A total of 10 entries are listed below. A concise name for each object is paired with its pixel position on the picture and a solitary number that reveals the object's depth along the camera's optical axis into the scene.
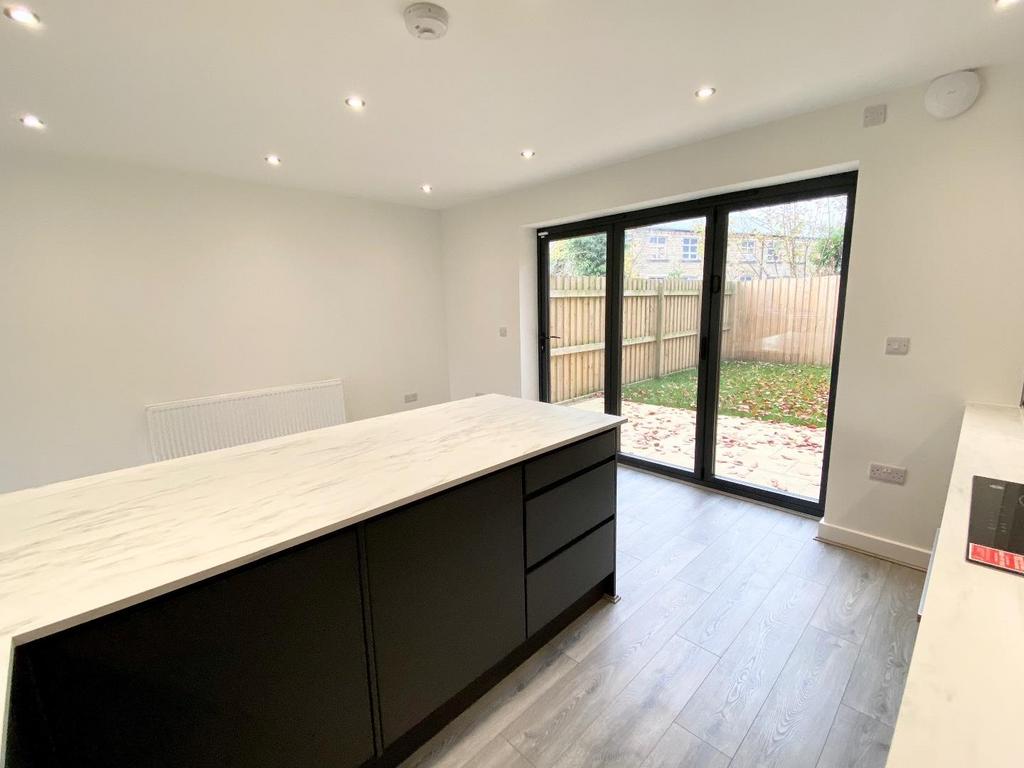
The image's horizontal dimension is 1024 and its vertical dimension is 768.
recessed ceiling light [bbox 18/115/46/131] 2.36
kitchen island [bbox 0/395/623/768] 0.87
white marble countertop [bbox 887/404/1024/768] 0.57
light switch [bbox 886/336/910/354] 2.37
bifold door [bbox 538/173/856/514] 2.86
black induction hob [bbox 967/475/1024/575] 0.98
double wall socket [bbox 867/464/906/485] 2.46
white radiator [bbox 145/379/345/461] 3.36
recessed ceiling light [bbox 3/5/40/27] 1.55
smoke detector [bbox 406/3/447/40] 1.61
